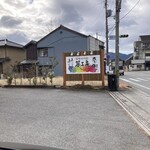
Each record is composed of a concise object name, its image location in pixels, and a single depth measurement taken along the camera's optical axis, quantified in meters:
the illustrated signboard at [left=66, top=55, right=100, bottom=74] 10.33
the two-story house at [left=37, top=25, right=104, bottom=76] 22.92
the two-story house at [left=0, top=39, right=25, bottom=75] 23.30
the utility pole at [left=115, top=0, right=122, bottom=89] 10.17
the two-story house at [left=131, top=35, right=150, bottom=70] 46.42
